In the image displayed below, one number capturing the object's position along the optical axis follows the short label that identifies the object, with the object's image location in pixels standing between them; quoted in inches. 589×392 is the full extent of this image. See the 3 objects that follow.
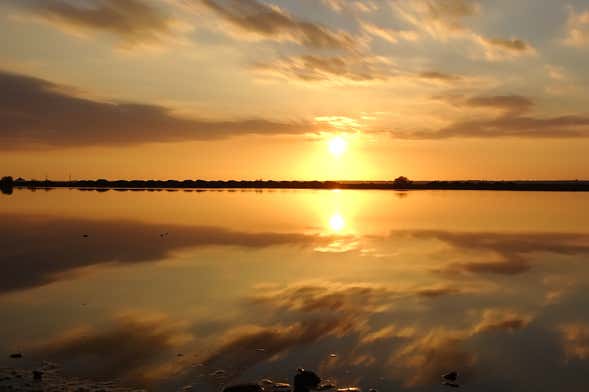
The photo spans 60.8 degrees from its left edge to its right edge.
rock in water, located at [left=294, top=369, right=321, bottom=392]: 495.5
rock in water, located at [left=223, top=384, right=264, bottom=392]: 489.4
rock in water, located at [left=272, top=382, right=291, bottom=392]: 501.7
